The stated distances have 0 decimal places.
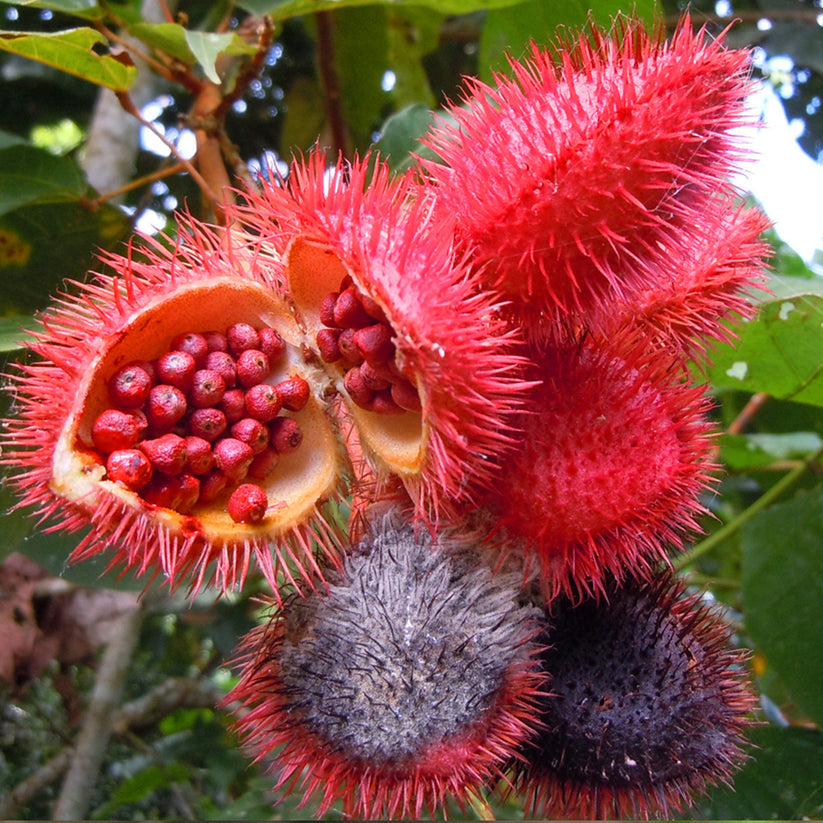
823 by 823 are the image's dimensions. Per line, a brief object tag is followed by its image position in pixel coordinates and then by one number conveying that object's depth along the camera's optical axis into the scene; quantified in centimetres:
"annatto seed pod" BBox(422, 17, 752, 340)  12
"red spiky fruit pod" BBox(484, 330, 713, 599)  13
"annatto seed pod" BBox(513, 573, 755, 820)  14
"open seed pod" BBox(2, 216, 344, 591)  12
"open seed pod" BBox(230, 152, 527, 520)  12
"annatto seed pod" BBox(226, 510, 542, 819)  12
